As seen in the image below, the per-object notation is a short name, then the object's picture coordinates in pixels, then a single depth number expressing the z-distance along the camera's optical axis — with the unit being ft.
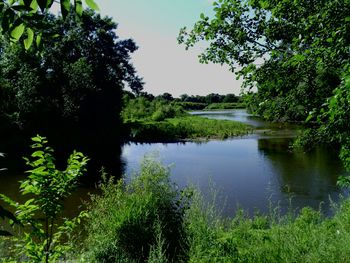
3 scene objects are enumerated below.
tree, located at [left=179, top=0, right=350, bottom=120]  11.93
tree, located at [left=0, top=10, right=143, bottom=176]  80.12
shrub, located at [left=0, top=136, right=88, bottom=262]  11.50
